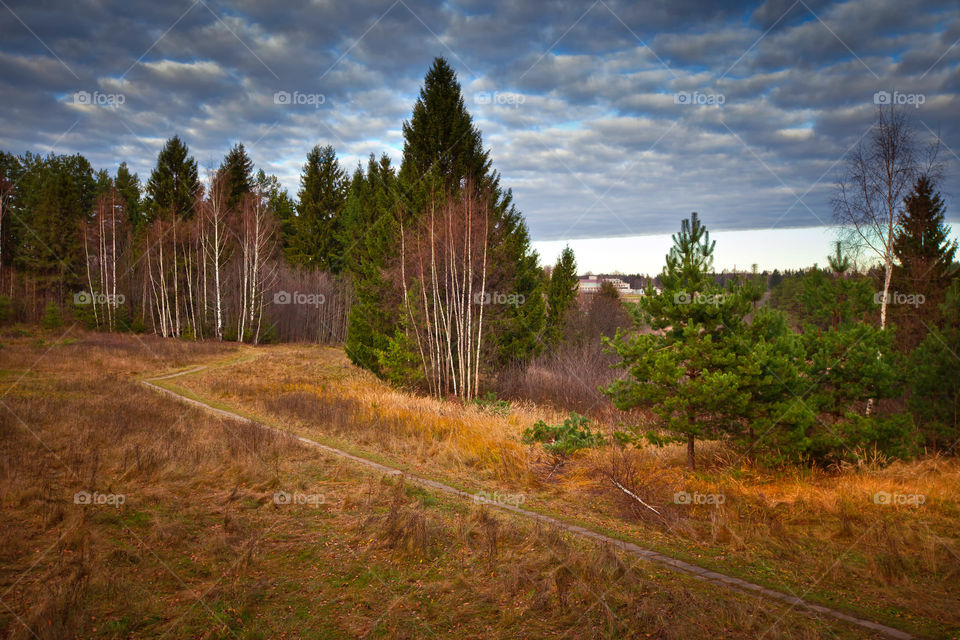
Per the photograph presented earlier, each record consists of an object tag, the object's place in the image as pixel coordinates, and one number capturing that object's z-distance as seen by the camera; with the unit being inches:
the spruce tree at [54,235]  1603.1
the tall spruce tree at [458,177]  827.4
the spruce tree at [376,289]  876.2
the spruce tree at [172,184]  1593.3
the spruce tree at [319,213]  1761.8
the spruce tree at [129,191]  1957.4
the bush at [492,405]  610.5
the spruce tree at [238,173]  1704.0
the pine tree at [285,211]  1883.2
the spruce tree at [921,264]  853.8
